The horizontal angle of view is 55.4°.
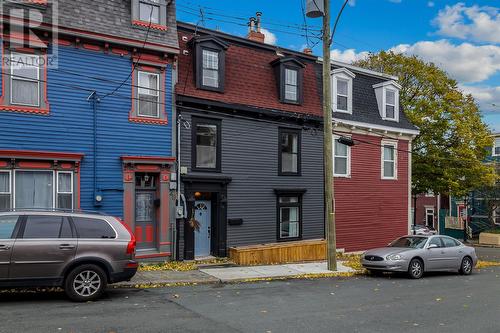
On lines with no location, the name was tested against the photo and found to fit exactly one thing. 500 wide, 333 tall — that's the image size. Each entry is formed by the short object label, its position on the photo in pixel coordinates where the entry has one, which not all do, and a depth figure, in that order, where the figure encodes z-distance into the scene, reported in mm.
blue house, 13578
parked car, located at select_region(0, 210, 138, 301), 9297
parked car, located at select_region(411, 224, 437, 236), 38688
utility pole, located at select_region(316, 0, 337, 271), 15922
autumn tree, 30266
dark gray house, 16875
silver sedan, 15492
